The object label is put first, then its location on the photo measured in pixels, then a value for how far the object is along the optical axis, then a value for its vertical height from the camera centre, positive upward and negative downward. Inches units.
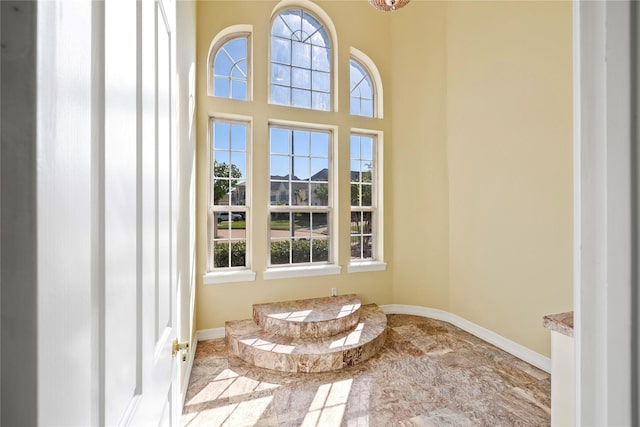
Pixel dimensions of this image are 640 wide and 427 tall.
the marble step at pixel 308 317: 112.5 -41.4
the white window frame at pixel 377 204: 152.4 +4.5
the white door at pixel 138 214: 19.8 -0.1
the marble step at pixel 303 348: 100.0 -47.9
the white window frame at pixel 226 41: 129.9 +74.9
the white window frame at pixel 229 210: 126.7 -0.1
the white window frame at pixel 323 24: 138.3 +92.1
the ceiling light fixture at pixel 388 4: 97.9 +69.9
